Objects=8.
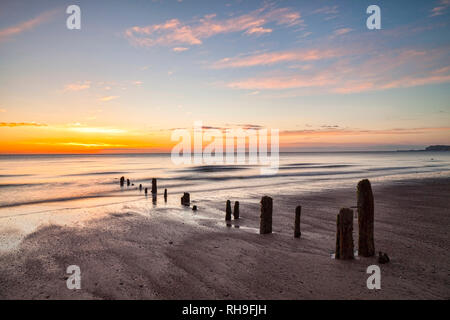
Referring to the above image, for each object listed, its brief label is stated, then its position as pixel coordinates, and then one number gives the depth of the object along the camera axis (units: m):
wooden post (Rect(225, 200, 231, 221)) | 13.48
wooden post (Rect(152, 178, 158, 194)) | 24.09
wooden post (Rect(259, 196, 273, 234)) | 10.84
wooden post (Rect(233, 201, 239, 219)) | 13.76
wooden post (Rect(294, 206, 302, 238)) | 10.25
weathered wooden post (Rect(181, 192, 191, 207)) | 18.19
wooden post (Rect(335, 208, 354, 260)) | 7.80
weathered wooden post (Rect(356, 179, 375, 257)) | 8.01
